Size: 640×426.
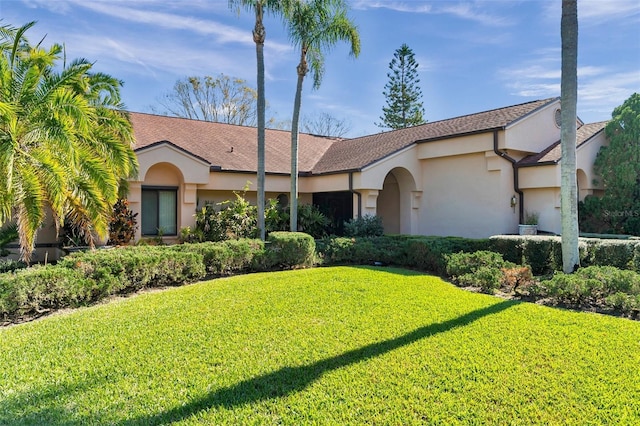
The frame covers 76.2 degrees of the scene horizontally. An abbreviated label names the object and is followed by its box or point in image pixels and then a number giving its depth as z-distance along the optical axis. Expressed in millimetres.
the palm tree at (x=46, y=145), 8797
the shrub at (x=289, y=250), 12930
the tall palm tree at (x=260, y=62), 14211
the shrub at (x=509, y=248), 11898
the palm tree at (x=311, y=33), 14742
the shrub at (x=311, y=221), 17969
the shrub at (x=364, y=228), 16609
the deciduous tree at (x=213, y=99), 38312
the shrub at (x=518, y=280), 9602
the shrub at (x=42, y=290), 7906
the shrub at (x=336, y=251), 13930
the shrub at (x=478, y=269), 9781
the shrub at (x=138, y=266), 9281
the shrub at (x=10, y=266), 9867
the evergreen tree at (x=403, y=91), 42719
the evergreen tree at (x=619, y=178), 15680
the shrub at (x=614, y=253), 10133
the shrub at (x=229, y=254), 11633
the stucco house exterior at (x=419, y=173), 15977
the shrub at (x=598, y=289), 7883
